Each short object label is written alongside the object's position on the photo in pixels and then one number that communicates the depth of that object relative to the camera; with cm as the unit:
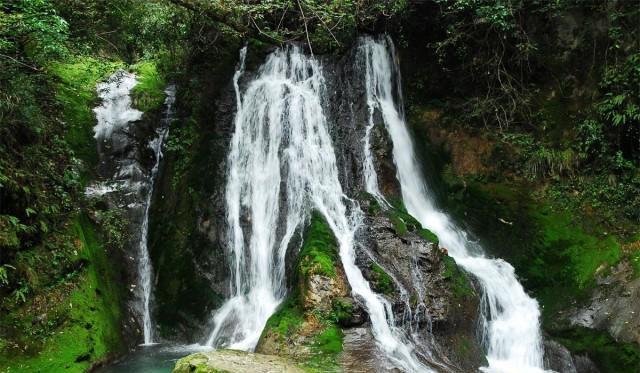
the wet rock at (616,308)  805
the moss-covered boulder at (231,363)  536
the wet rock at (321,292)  716
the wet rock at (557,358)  812
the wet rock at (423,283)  764
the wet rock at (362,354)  607
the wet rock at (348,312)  704
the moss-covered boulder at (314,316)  652
